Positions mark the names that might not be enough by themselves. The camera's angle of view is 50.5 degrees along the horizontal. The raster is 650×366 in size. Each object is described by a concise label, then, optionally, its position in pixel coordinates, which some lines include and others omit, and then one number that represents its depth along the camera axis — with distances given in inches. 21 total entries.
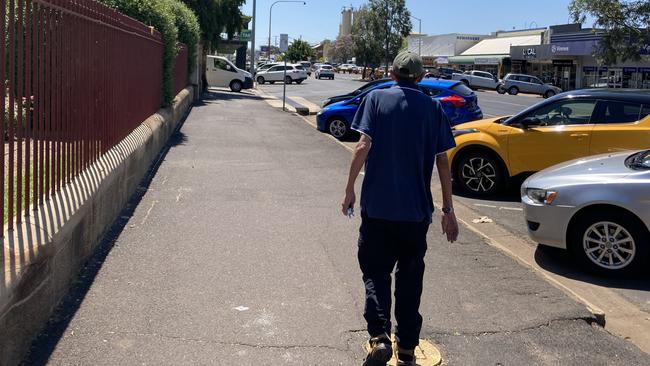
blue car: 617.6
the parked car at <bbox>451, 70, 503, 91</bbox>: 2219.5
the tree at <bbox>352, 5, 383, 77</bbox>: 2925.7
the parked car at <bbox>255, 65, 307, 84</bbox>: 2245.3
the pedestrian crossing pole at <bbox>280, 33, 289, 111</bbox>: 1156.5
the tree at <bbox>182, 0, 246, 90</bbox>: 1285.7
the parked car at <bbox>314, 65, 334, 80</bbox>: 2915.8
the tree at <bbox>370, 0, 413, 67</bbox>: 2866.6
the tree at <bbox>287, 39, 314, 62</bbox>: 5017.2
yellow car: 347.9
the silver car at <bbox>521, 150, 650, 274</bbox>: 238.4
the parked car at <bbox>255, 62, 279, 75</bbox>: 2341.2
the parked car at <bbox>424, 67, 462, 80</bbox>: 2335.1
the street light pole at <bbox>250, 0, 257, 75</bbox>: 1855.1
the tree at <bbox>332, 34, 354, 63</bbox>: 5078.7
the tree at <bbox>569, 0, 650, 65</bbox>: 1138.7
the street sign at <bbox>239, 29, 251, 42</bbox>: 2215.1
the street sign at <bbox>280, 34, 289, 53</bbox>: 1156.5
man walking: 154.3
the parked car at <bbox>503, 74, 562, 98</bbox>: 2003.0
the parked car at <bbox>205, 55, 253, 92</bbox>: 1523.1
